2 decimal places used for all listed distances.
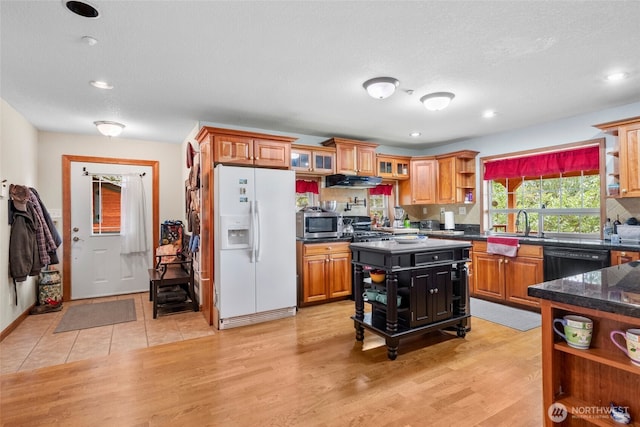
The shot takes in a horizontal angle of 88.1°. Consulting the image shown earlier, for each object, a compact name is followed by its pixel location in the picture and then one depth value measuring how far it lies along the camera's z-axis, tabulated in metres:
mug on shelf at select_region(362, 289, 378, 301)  3.16
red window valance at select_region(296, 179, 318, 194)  5.18
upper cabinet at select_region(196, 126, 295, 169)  3.76
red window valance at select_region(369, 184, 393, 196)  5.99
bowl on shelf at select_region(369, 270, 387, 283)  3.07
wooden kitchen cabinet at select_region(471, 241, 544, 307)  4.09
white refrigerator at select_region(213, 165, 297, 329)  3.63
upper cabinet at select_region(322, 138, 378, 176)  5.10
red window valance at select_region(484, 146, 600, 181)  4.18
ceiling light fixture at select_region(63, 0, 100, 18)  1.85
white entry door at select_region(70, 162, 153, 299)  4.95
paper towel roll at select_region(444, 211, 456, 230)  5.74
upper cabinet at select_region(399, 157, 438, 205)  5.78
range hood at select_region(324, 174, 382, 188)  5.04
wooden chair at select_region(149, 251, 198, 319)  4.08
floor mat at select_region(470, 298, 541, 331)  3.65
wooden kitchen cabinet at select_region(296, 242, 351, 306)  4.36
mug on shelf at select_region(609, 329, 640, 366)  1.22
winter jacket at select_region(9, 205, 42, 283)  3.62
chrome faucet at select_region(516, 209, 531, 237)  4.69
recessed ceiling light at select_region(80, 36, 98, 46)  2.22
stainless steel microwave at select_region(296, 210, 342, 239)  4.46
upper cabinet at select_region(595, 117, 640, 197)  3.53
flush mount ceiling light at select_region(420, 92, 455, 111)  3.34
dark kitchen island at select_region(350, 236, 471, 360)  2.89
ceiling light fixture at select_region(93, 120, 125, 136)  4.18
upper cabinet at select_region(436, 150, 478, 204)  5.46
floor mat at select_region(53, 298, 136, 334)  3.78
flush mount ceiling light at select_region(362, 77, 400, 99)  2.96
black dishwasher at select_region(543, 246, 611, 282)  3.53
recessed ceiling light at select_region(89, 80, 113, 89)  2.98
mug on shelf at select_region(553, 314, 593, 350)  1.37
